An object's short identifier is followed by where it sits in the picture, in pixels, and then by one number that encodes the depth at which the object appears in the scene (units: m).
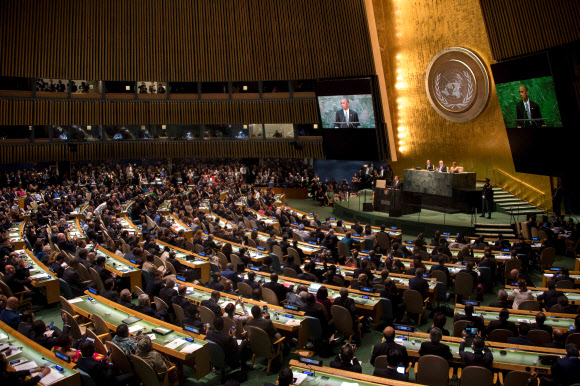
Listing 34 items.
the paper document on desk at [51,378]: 5.21
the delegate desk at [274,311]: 7.14
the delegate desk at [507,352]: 5.65
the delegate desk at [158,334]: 6.21
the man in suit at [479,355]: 5.57
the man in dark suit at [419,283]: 8.43
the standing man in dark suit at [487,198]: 16.20
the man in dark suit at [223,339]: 6.40
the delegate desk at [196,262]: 10.50
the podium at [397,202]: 17.33
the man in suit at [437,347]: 5.81
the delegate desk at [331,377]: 5.21
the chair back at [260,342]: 6.57
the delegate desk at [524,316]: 7.04
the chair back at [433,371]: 5.52
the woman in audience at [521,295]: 7.89
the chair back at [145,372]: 5.59
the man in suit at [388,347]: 5.88
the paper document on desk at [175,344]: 6.22
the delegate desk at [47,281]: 9.17
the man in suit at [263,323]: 6.73
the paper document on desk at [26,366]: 5.54
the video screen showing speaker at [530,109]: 14.47
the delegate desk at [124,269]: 9.70
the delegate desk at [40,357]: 5.31
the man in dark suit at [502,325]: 6.68
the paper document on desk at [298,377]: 5.30
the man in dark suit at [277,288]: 8.26
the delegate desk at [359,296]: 7.91
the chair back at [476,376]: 5.27
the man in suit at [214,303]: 7.12
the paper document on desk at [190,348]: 6.10
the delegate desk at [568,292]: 8.16
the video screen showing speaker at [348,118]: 23.16
